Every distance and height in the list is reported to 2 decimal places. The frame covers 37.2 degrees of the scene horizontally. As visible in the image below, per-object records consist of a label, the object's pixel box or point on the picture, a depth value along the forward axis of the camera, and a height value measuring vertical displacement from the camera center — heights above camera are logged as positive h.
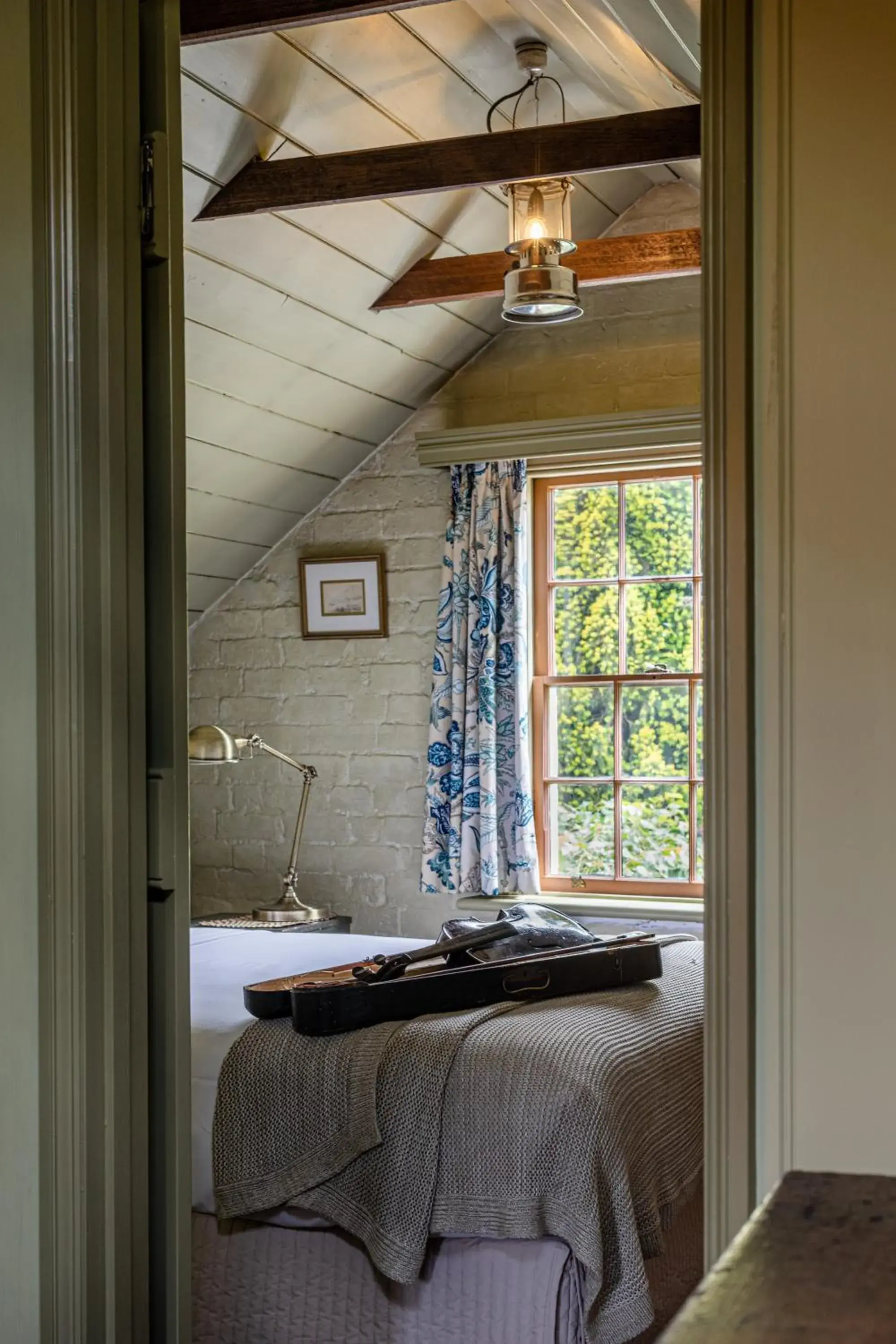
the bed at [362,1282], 2.08 -1.05
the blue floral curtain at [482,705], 4.67 -0.23
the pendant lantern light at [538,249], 3.18 +0.96
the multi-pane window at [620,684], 4.64 -0.15
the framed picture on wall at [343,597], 4.96 +0.17
